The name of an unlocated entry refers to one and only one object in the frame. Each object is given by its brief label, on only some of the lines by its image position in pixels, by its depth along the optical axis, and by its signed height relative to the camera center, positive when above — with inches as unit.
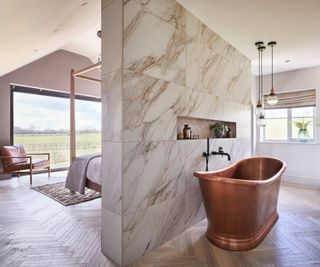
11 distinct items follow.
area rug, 139.2 -43.9
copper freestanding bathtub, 84.0 -31.8
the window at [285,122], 191.9 +8.8
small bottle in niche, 106.8 -0.1
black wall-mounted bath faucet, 120.2 -11.5
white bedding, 127.6 -23.5
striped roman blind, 189.0 +30.2
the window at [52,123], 212.9 +10.3
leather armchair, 176.1 -24.7
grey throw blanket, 137.7 -27.8
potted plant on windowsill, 192.1 -0.3
